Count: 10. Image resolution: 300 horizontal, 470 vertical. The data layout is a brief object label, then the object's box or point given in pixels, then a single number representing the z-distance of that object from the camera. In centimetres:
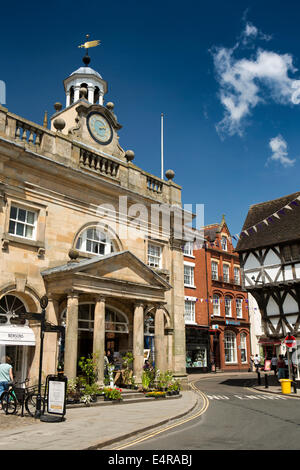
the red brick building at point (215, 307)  3647
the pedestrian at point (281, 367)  2412
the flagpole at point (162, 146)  2329
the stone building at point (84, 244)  1464
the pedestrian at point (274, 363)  2793
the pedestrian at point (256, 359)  3781
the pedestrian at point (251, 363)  3864
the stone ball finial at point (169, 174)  2245
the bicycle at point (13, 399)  1055
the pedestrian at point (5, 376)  1115
